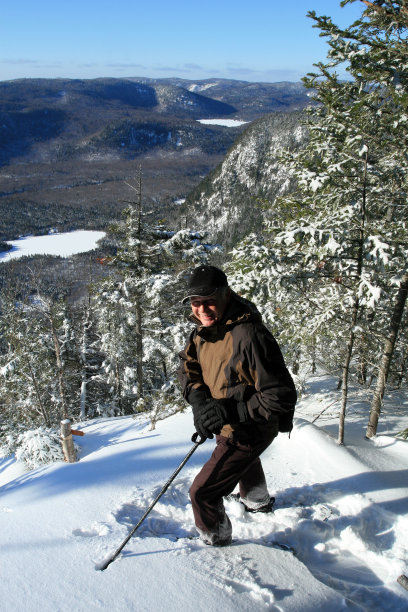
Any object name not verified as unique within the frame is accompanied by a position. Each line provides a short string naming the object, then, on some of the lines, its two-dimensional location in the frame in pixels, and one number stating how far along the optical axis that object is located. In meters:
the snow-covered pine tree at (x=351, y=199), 5.25
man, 2.79
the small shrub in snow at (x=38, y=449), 8.51
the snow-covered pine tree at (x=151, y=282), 14.33
